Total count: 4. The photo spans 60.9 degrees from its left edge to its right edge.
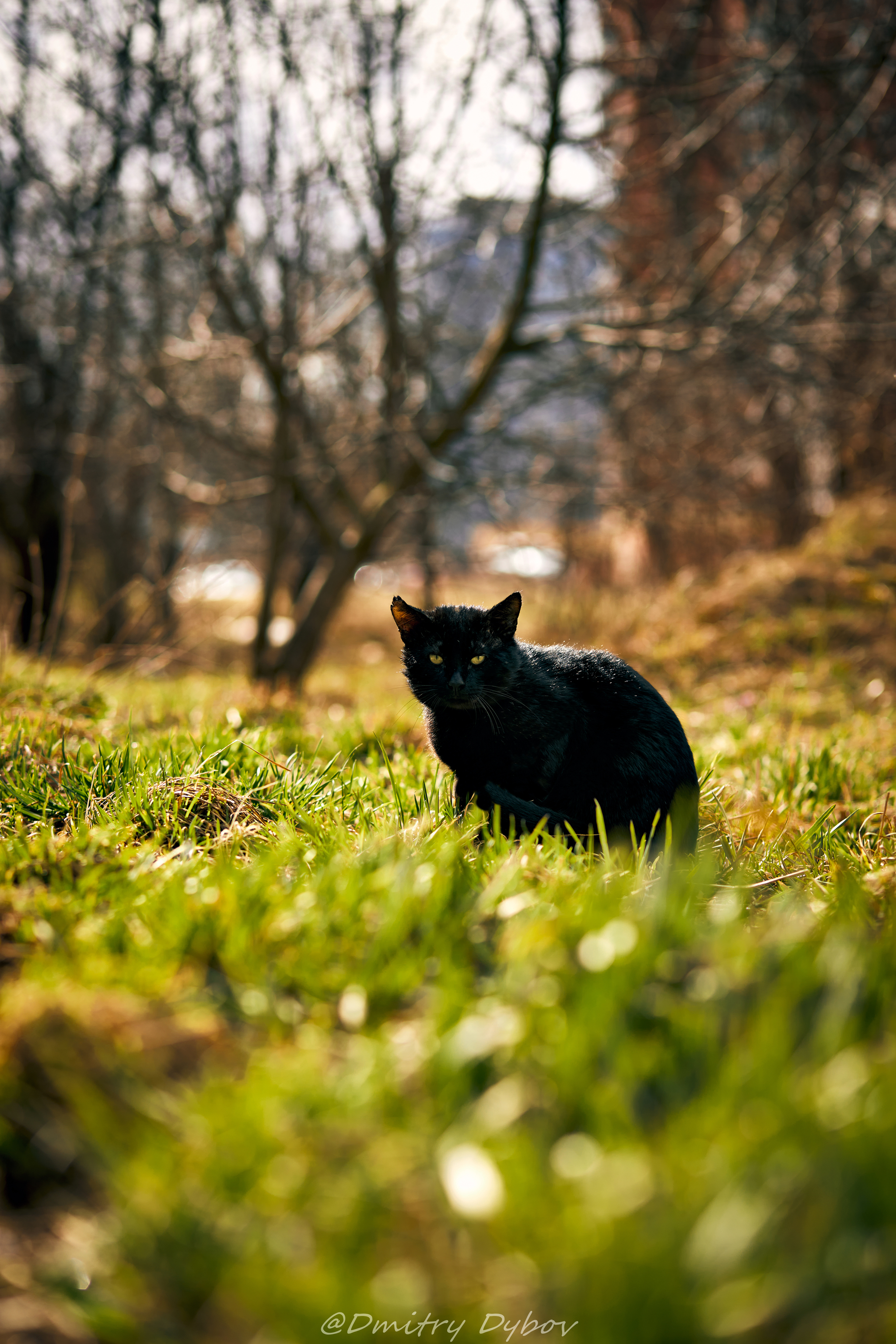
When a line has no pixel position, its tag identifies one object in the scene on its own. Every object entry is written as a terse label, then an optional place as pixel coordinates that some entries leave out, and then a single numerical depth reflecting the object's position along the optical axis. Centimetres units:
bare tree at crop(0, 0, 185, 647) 659
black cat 290
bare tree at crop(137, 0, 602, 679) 620
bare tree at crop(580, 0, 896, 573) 614
